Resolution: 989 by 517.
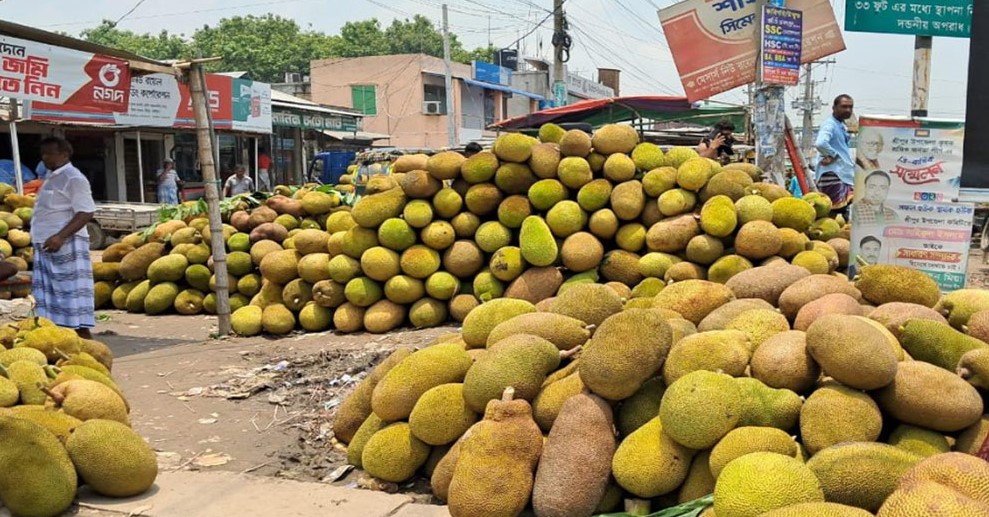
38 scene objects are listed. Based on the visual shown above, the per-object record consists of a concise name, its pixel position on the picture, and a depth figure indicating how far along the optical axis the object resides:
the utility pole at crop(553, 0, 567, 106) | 22.33
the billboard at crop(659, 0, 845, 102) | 7.75
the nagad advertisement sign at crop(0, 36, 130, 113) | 6.13
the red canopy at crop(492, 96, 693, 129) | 13.91
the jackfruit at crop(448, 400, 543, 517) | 3.00
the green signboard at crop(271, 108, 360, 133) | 23.59
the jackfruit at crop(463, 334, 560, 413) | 3.37
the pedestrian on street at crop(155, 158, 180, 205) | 17.66
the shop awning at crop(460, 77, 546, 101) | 36.38
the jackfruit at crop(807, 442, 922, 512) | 2.50
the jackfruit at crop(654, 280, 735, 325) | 3.96
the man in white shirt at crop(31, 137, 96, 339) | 6.25
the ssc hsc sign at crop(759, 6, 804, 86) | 7.09
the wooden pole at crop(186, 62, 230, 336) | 7.26
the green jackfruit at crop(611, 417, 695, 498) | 2.90
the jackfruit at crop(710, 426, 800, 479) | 2.71
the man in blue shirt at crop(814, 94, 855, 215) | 7.99
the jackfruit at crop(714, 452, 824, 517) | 2.33
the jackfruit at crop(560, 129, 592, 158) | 6.52
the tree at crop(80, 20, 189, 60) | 57.16
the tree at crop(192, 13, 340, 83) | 56.72
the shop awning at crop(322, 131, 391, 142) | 29.72
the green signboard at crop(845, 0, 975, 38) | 5.32
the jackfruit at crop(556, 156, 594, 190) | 6.40
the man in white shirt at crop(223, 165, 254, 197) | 14.38
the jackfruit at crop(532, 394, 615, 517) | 2.98
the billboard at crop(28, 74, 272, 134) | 16.92
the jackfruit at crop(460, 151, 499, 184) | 6.65
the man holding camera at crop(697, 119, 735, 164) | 8.38
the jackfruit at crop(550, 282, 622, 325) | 3.87
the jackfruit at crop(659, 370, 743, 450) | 2.80
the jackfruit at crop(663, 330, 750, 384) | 3.10
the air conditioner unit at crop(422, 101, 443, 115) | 36.20
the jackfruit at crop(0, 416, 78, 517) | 3.12
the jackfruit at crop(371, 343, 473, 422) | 3.66
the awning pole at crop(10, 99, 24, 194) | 12.30
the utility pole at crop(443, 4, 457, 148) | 29.47
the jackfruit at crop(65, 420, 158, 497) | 3.34
